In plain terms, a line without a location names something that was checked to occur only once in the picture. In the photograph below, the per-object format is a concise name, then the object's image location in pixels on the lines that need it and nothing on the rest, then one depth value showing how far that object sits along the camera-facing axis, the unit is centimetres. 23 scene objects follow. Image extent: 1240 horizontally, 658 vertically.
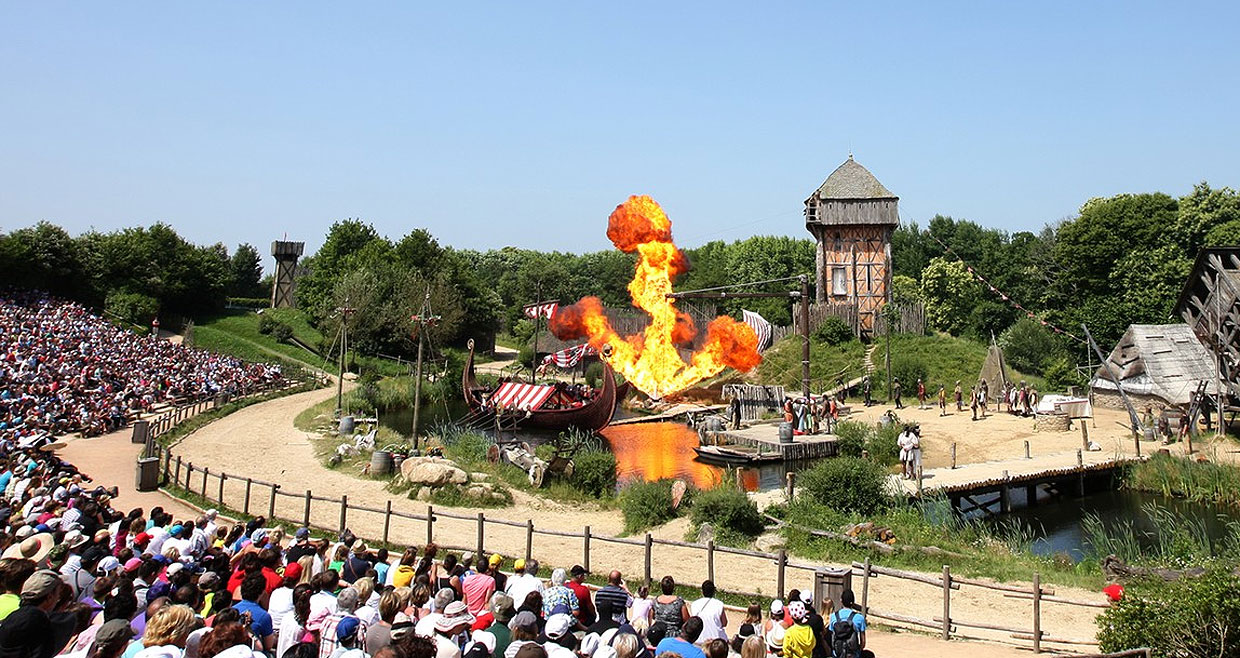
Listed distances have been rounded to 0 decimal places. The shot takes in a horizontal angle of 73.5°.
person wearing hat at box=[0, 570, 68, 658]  657
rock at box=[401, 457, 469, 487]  2216
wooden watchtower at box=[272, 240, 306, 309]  8444
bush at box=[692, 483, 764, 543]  1851
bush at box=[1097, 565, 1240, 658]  902
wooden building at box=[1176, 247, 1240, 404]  3061
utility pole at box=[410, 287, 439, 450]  2822
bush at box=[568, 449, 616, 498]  2355
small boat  3100
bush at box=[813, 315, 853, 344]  5600
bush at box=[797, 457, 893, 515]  1998
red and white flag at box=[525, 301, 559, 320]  5726
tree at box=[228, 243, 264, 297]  10069
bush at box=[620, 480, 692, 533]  1973
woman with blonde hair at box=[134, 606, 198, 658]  670
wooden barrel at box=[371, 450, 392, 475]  2495
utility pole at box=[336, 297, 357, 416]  3655
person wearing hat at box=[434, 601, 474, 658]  759
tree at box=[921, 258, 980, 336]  6775
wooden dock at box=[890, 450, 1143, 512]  2417
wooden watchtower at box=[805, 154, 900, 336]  5769
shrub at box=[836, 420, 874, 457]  3069
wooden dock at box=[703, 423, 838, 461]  3123
